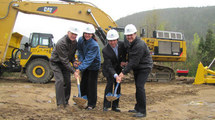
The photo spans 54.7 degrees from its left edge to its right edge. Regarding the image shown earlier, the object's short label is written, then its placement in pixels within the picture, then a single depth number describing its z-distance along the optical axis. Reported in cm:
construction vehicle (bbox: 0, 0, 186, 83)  985
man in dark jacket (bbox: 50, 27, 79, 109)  427
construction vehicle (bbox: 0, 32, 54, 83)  991
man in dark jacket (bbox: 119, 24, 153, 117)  409
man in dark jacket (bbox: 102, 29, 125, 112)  437
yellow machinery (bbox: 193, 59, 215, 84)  1039
